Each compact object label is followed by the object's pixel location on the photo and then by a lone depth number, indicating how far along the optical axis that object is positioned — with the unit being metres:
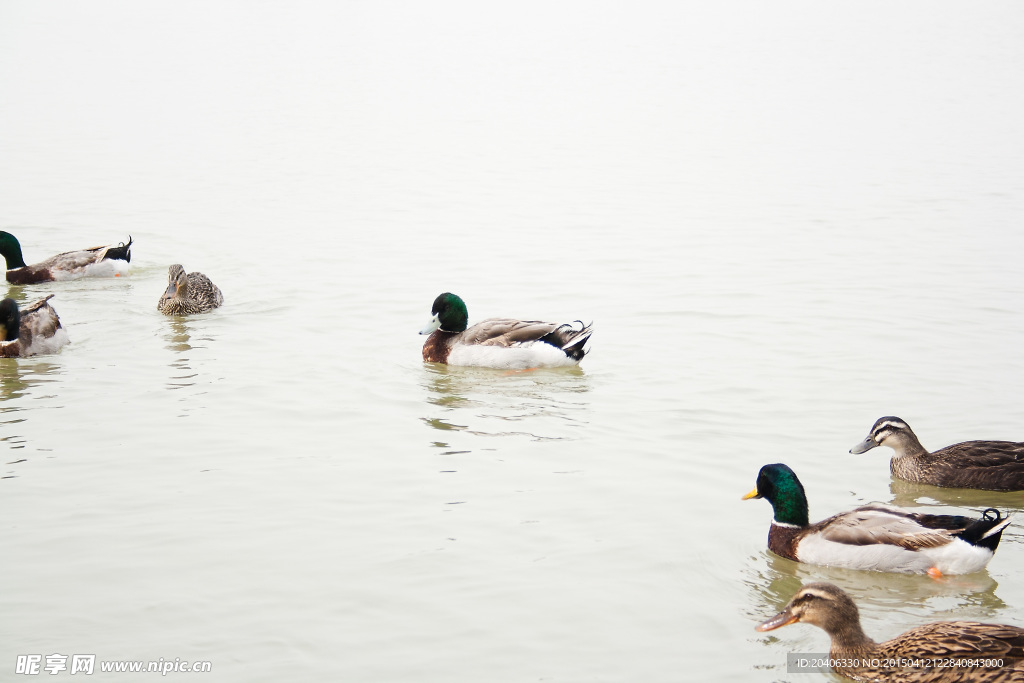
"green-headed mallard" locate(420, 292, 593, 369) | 12.98
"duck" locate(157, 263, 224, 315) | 15.07
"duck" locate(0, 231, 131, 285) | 17.17
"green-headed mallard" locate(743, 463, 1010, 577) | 7.71
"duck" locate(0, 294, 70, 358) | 13.03
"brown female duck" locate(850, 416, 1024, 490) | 9.40
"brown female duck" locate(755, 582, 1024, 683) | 5.92
